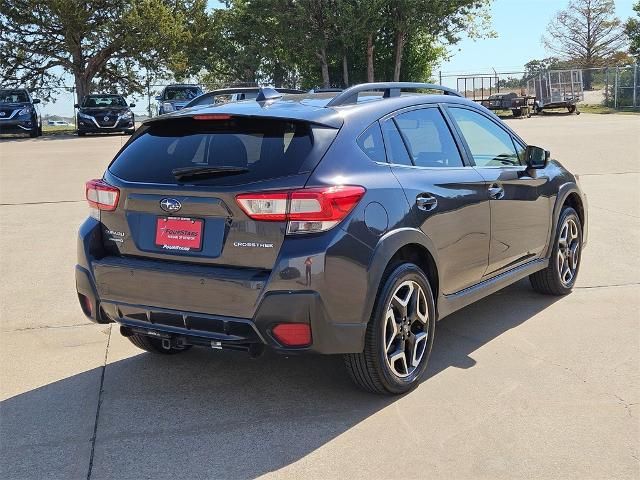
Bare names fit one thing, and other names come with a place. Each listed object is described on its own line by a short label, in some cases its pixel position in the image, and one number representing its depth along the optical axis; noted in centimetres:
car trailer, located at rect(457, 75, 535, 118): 3550
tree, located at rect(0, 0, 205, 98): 3547
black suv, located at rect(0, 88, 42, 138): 2752
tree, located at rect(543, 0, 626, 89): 6812
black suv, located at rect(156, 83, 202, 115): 3105
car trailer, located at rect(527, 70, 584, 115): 3631
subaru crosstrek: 356
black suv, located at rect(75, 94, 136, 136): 2750
